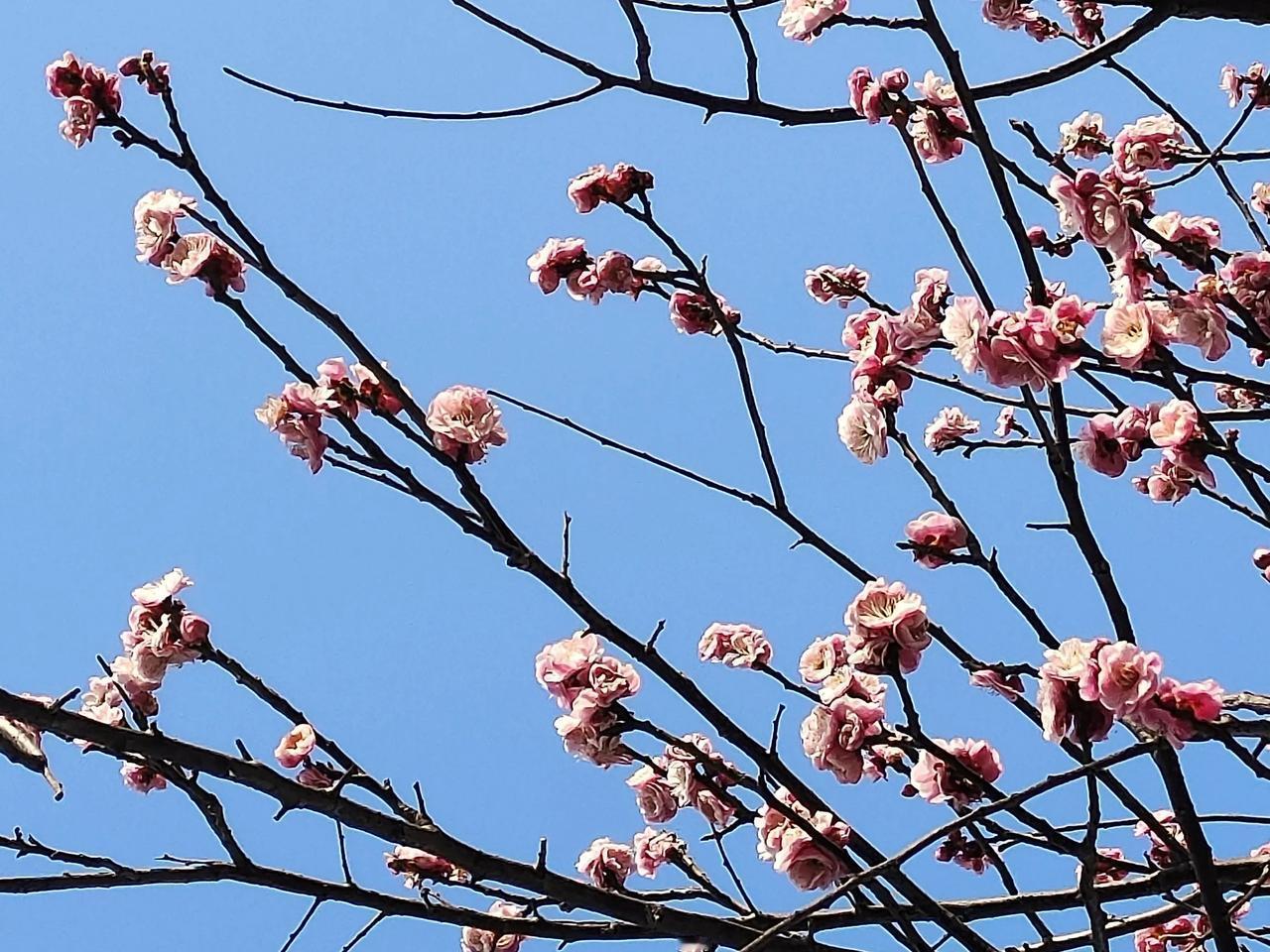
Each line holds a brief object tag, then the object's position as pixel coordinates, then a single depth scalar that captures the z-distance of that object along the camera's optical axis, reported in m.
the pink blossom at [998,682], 2.50
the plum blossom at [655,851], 3.23
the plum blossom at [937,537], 2.45
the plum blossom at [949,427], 3.93
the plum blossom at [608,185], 2.91
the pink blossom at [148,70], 2.63
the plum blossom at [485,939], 3.23
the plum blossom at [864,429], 2.64
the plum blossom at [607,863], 3.15
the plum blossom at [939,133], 2.91
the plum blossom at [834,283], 3.77
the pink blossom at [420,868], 2.94
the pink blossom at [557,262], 3.18
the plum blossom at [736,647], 2.87
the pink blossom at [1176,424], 2.33
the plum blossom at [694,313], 3.56
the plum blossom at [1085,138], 3.89
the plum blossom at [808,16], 2.85
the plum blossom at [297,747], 2.66
